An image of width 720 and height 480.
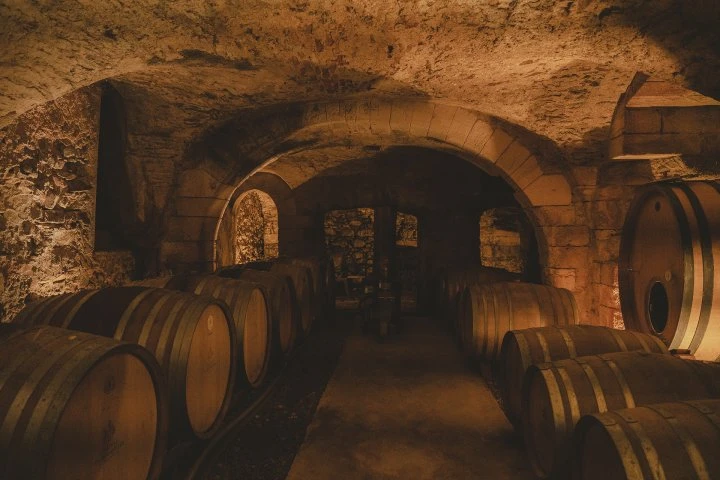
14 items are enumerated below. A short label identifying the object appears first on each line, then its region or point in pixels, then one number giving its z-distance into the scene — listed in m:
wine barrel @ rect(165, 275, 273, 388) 3.36
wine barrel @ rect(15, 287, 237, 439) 2.36
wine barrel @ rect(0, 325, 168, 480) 1.32
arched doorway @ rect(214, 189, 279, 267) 10.07
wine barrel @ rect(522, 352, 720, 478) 1.85
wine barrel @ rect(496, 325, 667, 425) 2.53
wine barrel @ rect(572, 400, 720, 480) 1.27
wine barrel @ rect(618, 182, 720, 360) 2.53
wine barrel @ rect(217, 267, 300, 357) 4.26
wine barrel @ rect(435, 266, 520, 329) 5.85
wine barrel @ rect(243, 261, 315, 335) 5.30
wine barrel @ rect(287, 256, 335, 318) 6.28
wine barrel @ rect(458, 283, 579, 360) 3.69
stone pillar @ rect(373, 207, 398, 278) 8.38
